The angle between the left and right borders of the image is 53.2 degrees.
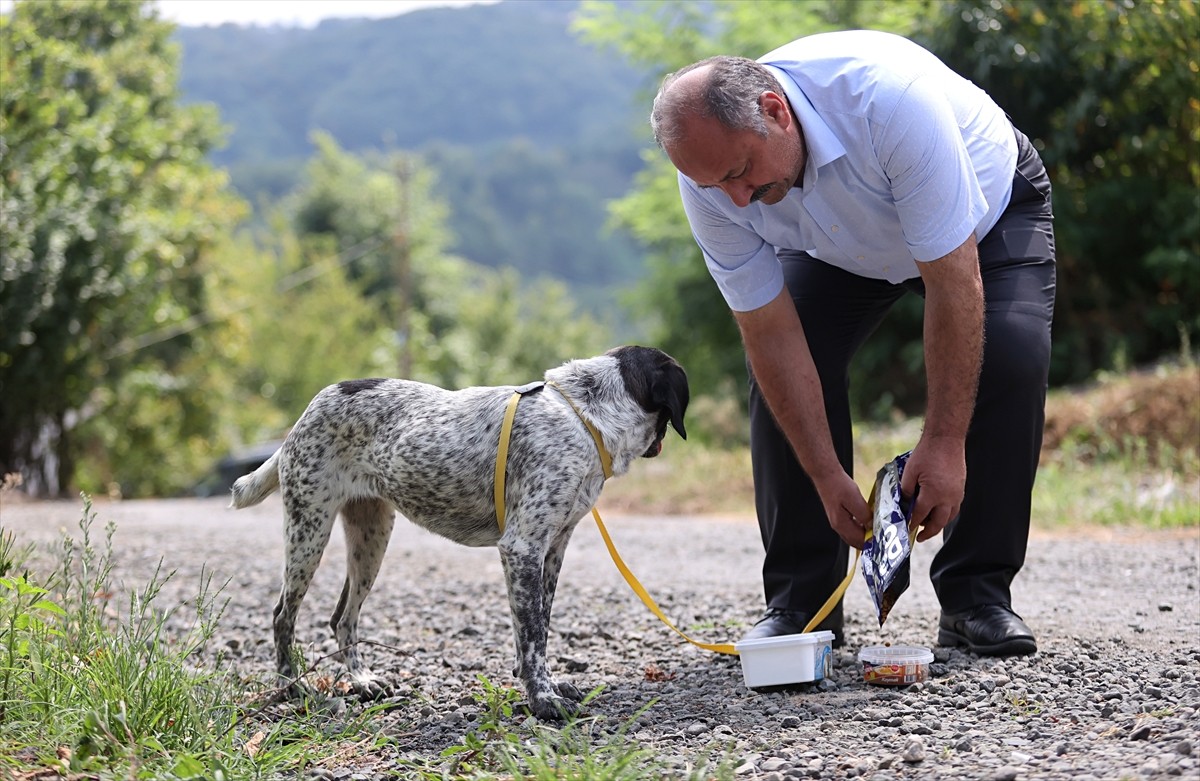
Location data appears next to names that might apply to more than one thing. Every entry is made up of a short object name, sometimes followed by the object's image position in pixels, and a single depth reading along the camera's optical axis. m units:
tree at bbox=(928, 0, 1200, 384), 13.84
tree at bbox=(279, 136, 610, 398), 60.94
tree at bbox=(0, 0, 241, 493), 17.83
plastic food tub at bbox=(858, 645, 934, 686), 3.98
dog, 4.23
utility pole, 37.75
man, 3.71
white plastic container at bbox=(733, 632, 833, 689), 3.96
